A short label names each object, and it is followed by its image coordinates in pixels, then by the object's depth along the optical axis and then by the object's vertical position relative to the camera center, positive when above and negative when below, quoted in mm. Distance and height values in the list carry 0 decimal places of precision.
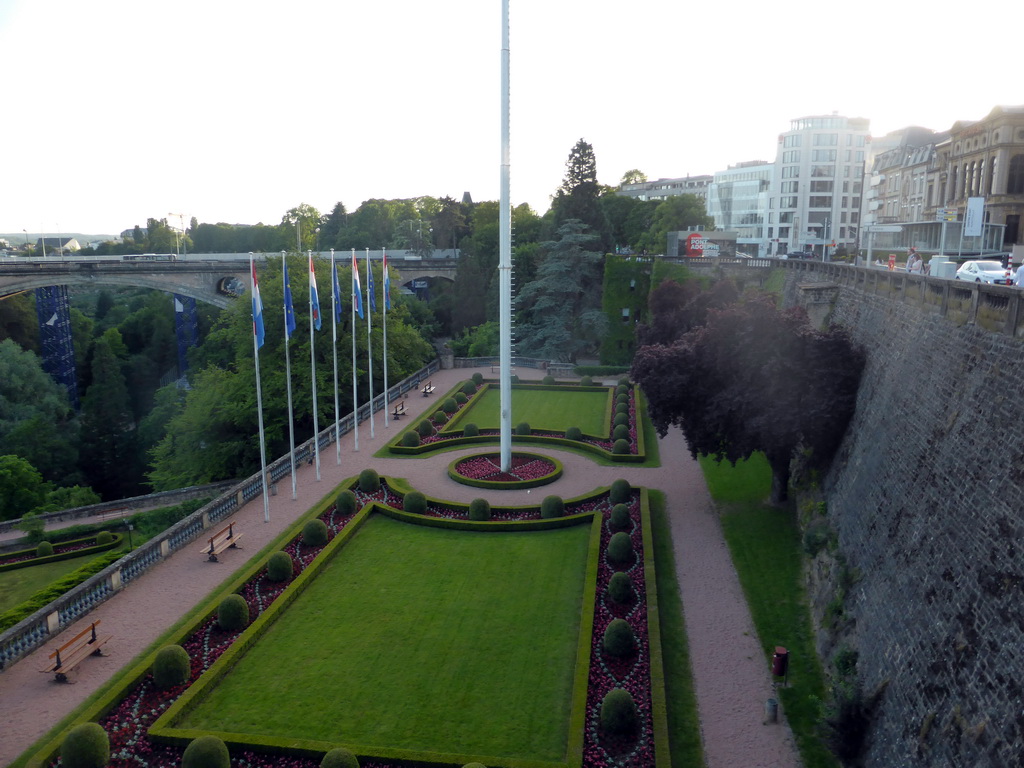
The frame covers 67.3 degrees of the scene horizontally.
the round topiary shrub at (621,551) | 20641 -7953
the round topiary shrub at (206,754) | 12328 -8004
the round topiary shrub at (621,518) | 23188 -7953
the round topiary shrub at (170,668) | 14922 -8044
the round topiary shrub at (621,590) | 18406 -8005
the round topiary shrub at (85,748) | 12375 -7958
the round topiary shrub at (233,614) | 17250 -8094
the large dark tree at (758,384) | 21453 -3840
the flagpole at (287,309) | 24497 -2141
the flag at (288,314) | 24656 -2087
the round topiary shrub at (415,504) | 24766 -8053
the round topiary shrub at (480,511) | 24281 -8102
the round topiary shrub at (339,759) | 12219 -8001
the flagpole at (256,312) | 21875 -1779
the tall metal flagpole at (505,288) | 25719 -1298
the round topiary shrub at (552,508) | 24344 -8032
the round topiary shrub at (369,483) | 27234 -8142
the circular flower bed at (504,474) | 28125 -8392
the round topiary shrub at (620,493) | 25578 -7936
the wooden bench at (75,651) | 15375 -8252
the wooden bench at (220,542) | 21453 -8249
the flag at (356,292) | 29662 -1610
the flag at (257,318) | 22078 -1934
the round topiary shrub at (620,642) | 16000 -8021
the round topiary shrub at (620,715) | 13461 -8022
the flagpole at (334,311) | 29703 -2418
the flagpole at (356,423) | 32969 -7517
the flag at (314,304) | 26738 -1899
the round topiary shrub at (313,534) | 22000 -8019
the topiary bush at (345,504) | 24750 -8072
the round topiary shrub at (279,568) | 19688 -8058
